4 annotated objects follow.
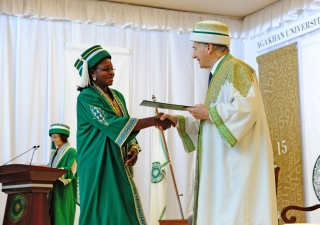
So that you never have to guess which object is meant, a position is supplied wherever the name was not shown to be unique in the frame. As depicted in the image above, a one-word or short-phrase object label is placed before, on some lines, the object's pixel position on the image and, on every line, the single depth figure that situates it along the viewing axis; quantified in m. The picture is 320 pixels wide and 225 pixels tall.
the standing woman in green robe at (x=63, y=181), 6.05
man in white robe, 3.12
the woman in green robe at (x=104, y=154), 3.69
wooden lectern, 4.41
